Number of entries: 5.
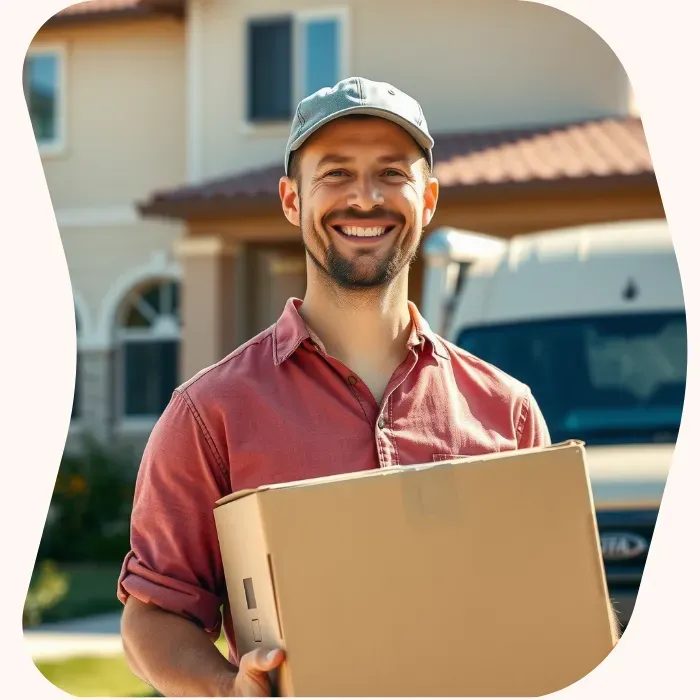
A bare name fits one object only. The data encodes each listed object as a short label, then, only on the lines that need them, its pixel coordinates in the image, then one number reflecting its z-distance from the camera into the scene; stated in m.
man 2.15
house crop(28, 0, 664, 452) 10.83
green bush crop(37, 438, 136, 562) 13.11
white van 5.96
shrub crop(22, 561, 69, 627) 9.32
